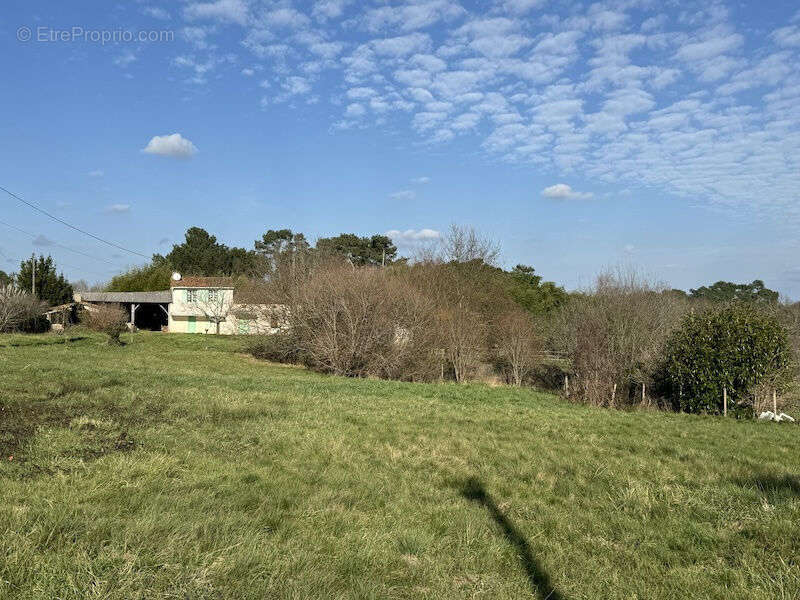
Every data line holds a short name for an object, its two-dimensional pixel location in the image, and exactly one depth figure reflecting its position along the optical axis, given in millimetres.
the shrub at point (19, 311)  32875
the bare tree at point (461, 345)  24875
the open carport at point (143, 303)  47375
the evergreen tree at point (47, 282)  41438
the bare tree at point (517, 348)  23969
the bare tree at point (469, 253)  30812
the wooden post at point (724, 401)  13602
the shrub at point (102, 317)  37156
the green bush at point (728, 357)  13516
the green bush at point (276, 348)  26156
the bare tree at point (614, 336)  17219
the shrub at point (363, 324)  21922
